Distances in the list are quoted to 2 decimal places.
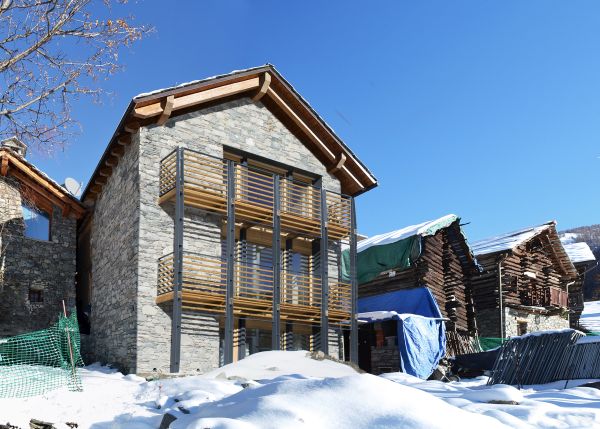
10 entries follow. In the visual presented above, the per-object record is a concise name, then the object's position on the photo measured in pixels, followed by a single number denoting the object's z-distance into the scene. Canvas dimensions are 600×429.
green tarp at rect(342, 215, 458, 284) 26.44
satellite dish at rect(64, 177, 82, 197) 26.33
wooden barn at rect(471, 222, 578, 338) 30.94
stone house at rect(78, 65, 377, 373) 16.62
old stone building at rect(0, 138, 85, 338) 19.02
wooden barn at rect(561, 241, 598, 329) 38.94
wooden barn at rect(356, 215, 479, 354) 26.80
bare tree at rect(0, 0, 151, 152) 11.23
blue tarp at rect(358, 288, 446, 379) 21.31
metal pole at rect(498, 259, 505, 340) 30.25
